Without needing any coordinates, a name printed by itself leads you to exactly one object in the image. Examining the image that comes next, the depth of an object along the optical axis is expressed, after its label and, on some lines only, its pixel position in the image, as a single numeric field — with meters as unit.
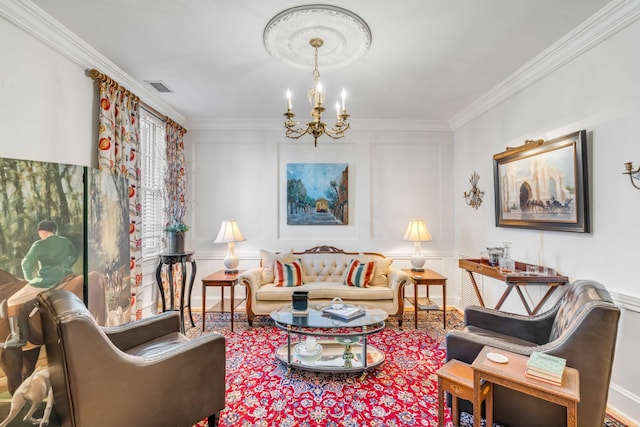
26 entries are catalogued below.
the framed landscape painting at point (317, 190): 4.90
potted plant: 3.75
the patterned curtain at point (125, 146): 2.98
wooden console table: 2.71
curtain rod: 2.88
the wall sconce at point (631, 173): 2.14
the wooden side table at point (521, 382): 1.47
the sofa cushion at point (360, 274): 4.11
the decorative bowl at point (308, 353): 2.79
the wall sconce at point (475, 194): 4.20
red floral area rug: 2.17
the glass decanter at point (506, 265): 3.00
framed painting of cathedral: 2.57
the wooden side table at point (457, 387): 1.78
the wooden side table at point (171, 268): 3.69
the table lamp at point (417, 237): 4.34
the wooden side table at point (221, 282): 3.92
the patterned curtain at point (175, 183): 4.21
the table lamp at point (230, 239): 4.27
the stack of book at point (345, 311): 2.89
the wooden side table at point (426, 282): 3.91
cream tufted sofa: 3.88
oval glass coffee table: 2.68
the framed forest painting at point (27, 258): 1.84
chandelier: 2.35
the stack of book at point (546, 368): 1.55
